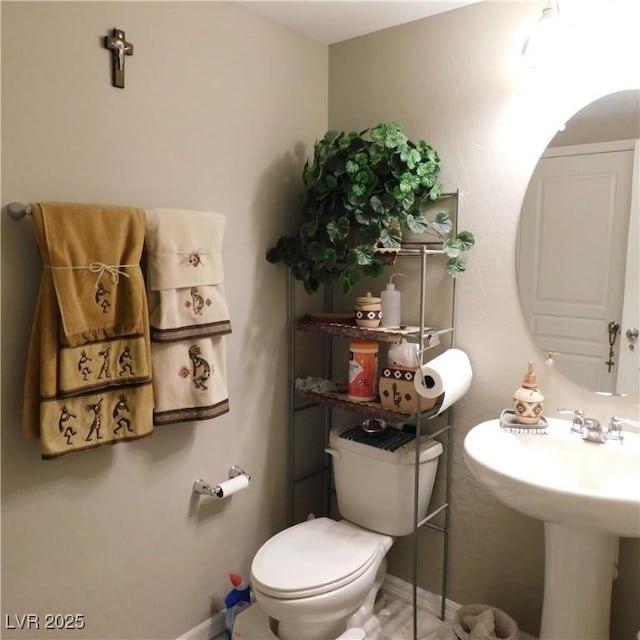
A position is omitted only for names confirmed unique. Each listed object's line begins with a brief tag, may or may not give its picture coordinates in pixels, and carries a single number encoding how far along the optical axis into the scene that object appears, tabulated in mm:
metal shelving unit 1914
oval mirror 1660
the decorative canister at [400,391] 1931
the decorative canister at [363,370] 2076
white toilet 1683
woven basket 1865
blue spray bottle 1987
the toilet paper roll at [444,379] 1731
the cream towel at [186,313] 1669
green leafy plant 1890
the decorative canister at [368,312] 2020
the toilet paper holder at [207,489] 1918
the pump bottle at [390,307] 2072
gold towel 1435
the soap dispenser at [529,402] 1741
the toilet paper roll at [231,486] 1919
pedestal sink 1492
